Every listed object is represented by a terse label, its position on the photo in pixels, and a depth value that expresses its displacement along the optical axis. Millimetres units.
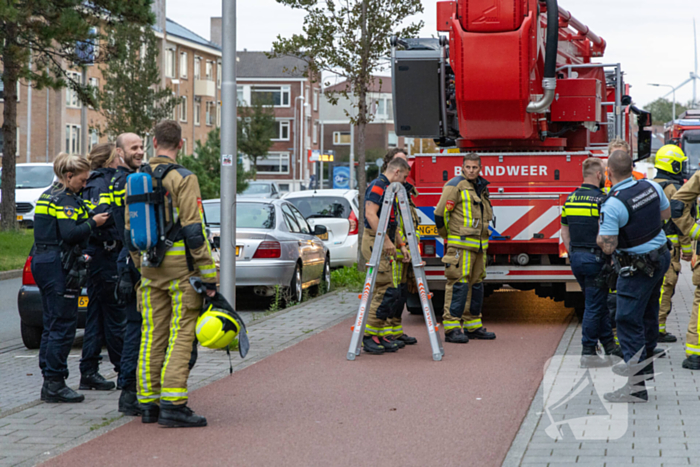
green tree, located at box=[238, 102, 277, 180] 64375
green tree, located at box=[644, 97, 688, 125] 118694
